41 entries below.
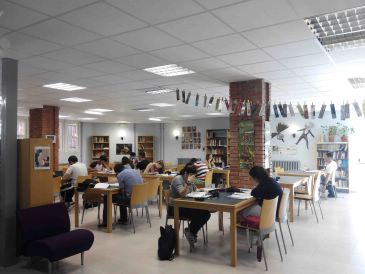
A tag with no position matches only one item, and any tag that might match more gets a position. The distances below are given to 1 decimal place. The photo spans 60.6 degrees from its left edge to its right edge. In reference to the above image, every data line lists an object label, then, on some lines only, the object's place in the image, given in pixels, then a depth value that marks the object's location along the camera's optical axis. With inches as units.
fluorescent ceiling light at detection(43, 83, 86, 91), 261.7
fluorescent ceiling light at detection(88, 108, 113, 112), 415.3
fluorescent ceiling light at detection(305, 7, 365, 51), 131.2
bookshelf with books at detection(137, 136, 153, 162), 634.8
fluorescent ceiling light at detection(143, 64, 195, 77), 209.9
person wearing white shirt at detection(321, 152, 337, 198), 322.6
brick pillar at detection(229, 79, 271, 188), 239.0
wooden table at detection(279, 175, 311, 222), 229.5
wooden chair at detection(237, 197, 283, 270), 146.8
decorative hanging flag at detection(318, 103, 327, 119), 227.4
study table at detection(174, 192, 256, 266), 148.8
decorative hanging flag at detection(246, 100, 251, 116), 238.3
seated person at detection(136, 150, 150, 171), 329.1
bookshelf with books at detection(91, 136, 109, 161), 613.9
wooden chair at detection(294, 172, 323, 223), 239.5
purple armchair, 135.2
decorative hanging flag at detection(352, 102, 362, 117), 214.8
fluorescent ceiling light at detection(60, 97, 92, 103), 328.2
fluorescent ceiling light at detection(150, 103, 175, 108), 371.6
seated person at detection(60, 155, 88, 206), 274.4
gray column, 150.6
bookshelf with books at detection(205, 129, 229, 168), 535.2
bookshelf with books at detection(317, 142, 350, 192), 395.9
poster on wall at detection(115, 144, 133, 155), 621.0
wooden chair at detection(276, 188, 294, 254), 167.5
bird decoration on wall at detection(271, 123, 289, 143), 454.6
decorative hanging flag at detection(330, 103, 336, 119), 223.5
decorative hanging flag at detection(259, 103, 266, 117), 235.0
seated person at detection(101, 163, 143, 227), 216.6
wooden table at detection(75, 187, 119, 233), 209.0
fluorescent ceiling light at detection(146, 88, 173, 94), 279.0
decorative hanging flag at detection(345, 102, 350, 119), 221.5
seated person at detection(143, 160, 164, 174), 316.8
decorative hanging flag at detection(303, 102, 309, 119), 238.9
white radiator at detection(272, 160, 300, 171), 440.5
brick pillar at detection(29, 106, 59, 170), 387.9
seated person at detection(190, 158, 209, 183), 291.6
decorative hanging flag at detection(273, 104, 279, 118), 242.6
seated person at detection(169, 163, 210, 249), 174.9
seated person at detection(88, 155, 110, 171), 362.5
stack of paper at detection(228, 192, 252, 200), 166.5
